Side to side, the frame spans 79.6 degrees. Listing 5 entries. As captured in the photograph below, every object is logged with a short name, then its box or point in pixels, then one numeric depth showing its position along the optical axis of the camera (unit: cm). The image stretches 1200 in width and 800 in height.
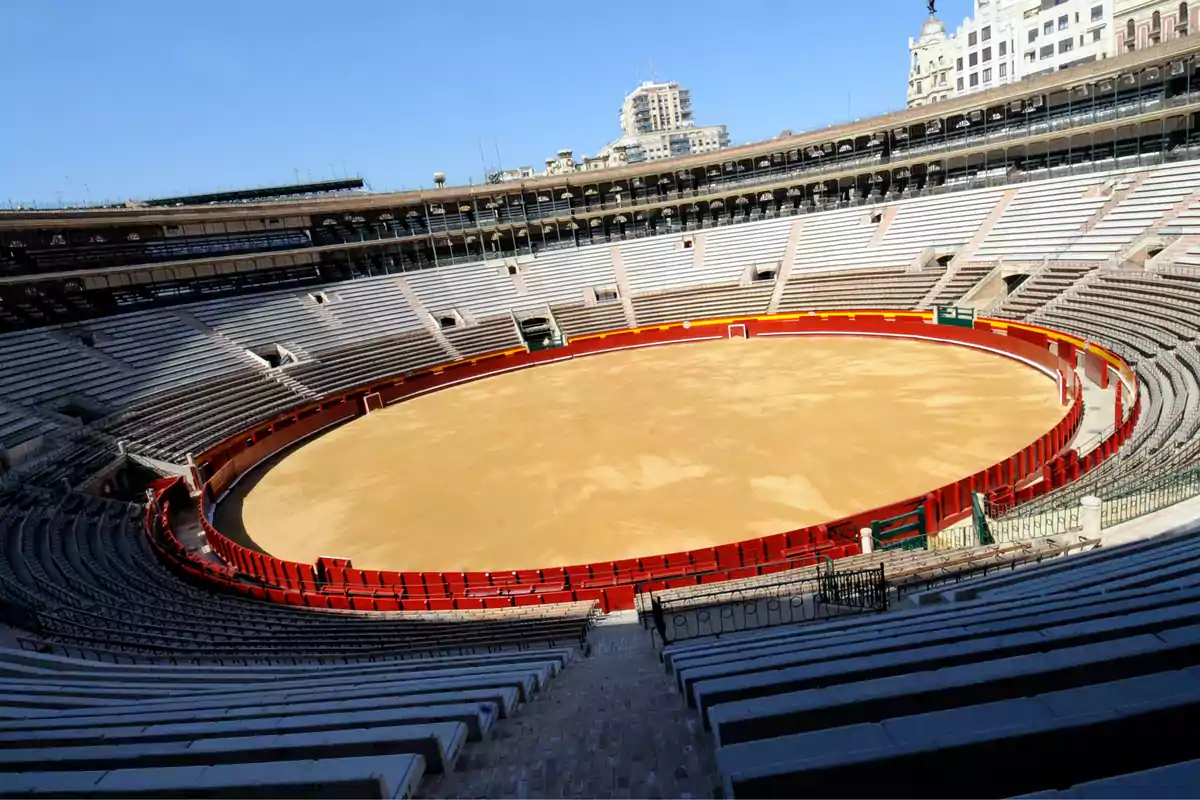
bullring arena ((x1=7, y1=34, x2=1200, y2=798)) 461
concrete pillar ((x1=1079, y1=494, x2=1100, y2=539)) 1182
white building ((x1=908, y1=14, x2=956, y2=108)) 8050
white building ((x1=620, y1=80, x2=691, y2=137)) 19750
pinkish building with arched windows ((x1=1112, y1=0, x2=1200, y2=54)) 5628
